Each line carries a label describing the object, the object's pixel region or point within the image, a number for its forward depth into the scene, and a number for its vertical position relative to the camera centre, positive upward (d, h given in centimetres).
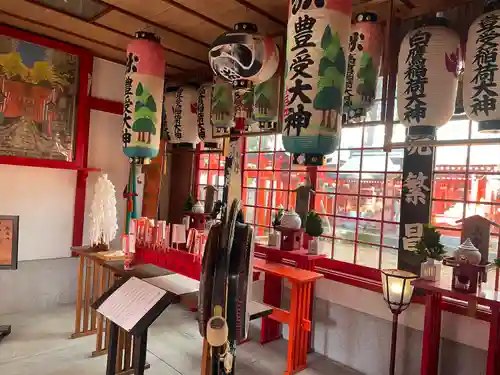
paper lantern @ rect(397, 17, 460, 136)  275 +85
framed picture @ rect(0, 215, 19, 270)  429 -83
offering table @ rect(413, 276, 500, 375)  284 -101
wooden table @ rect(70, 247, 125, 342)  418 -125
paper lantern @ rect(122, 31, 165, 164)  410 +87
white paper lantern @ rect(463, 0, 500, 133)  249 +83
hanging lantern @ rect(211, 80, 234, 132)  464 +91
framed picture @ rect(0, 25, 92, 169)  475 +89
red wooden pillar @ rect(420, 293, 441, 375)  327 -120
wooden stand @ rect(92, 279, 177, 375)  244 -98
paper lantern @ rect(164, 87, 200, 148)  540 +87
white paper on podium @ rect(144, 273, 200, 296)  282 -82
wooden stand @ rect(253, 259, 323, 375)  388 -133
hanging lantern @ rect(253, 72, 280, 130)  411 +90
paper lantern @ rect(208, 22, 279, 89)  321 +105
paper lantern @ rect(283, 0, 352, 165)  255 +74
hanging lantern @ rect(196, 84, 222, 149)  512 +87
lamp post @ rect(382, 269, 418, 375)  322 -82
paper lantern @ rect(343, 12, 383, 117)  322 +105
